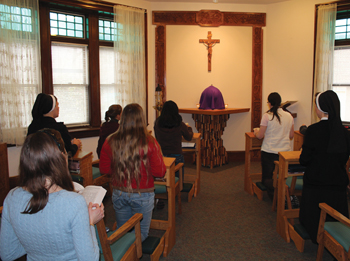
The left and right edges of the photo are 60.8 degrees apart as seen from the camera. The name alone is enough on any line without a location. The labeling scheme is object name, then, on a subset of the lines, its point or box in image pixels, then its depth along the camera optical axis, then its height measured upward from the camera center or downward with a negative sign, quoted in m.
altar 5.68 -0.67
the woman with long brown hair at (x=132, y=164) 2.16 -0.49
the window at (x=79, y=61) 4.84 +0.62
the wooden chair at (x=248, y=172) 4.10 -1.08
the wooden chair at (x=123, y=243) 1.65 -0.96
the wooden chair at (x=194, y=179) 4.02 -1.19
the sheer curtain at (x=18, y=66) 4.10 +0.44
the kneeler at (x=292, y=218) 2.72 -1.19
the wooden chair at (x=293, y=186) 3.07 -0.93
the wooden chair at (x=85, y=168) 3.15 -0.76
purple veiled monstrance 5.73 -0.04
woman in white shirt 3.62 -0.41
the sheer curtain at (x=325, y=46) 5.26 +0.91
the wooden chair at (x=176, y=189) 3.00 -1.00
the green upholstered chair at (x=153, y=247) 2.48 -1.26
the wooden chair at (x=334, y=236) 1.99 -0.98
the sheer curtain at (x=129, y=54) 5.30 +0.77
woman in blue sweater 1.20 -0.45
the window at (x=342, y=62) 5.33 +0.64
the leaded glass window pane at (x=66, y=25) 4.84 +1.20
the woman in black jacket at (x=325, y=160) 2.23 -0.49
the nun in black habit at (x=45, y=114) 2.79 -0.16
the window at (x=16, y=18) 4.05 +1.09
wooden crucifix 6.00 +1.10
